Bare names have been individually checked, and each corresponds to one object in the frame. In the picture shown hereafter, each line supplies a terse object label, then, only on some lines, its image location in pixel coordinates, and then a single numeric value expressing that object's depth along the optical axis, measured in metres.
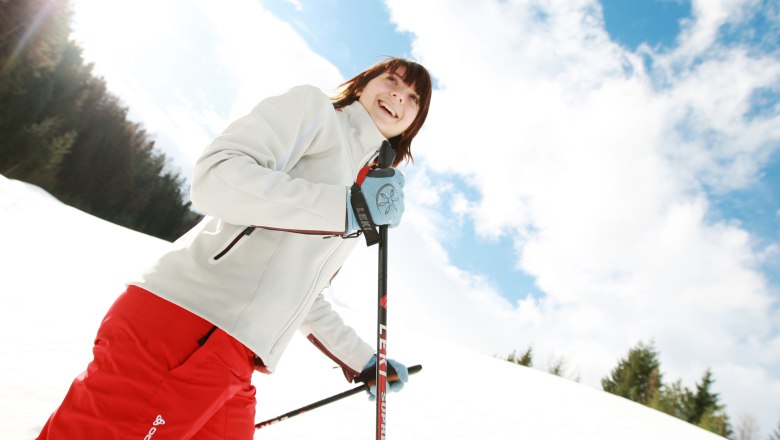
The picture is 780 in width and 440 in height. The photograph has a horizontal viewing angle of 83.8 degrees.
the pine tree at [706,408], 23.94
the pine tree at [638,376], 28.52
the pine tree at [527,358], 31.97
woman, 1.23
